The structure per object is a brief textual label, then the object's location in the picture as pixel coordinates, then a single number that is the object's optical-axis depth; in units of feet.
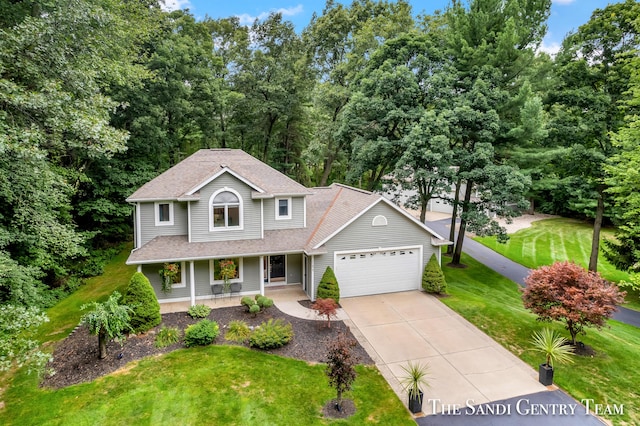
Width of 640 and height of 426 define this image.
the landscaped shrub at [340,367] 28.65
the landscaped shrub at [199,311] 45.62
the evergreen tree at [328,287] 49.75
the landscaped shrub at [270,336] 38.67
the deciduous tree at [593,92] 63.82
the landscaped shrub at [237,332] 40.76
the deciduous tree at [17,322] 26.40
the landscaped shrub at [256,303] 45.89
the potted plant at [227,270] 50.67
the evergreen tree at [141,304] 41.19
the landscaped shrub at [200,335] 39.11
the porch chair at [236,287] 52.54
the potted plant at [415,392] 29.50
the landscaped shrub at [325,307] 41.93
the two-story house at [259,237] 50.55
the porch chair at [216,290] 51.93
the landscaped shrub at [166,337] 39.14
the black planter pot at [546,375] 33.11
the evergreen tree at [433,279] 54.54
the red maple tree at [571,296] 35.42
